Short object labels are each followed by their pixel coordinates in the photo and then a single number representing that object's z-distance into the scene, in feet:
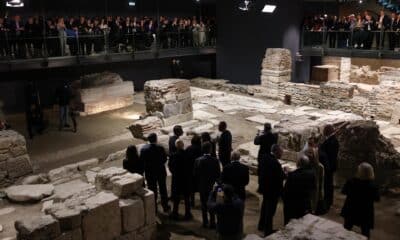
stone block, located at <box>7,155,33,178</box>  32.04
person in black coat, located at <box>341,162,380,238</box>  17.83
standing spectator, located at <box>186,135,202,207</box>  22.88
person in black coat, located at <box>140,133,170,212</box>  23.30
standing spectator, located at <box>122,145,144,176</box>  23.29
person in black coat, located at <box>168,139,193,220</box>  22.70
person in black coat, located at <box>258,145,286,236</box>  20.13
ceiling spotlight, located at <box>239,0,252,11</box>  65.82
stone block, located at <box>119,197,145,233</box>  19.84
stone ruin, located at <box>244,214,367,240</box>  14.38
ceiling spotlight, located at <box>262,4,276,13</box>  61.98
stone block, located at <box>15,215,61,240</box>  16.56
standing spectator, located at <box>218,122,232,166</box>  27.45
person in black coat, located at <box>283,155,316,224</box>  18.45
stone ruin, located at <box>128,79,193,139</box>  43.70
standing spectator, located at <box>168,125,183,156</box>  24.96
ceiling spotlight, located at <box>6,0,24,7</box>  48.48
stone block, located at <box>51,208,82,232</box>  17.60
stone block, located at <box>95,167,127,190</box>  21.30
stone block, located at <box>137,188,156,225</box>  20.77
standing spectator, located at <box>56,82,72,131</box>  45.01
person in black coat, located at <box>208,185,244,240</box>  16.67
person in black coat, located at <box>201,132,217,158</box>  23.72
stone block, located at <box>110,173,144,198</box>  20.31
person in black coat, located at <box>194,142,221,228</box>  21.49
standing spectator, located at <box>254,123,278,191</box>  25.98
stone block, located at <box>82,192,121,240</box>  18.37
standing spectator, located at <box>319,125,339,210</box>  23.61
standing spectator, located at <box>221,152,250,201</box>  20.13
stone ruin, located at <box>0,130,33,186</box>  31.58
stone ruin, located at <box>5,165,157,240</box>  17.19
